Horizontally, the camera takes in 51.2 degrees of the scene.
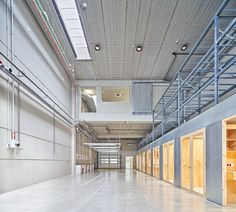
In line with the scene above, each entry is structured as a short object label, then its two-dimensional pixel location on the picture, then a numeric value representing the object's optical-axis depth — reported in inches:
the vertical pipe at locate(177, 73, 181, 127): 312.3
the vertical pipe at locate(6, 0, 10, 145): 252.0
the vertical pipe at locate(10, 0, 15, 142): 260.1
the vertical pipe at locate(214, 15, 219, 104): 200.8
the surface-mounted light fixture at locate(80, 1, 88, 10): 302.9
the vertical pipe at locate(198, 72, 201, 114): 296.1
